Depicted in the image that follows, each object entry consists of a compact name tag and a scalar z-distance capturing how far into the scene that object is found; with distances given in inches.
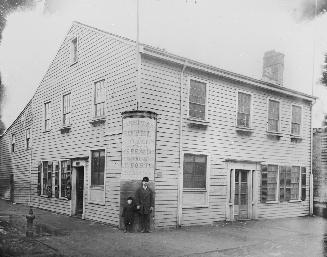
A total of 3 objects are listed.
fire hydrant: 454.3
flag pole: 541.8
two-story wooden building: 564.1
